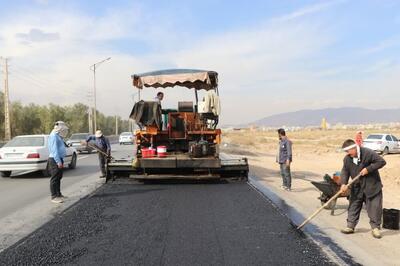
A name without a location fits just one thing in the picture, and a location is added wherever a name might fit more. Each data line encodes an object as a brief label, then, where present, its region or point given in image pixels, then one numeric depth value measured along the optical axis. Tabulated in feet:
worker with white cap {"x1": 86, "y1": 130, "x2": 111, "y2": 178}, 47.50
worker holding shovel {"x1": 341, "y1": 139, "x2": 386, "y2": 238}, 22.45
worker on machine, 42.63
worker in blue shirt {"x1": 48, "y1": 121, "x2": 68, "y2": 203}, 32.58
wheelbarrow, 28.63
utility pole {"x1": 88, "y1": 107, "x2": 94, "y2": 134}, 206.69
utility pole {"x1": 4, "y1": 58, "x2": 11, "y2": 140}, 134.32
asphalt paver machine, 39.04
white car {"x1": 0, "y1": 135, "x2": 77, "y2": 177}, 49.96
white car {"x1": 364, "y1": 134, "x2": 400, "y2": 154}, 105.70
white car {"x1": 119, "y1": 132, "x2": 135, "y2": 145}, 156.25
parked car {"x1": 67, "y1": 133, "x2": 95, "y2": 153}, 100.94
